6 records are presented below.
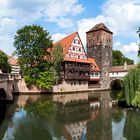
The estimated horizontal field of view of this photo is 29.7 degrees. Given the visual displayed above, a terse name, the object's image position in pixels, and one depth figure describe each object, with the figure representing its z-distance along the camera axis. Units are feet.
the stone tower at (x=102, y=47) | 215.92
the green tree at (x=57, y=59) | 166.40
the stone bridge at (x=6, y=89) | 119.03
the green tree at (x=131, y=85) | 100.63
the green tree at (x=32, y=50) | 165.07
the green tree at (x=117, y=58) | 298.23
